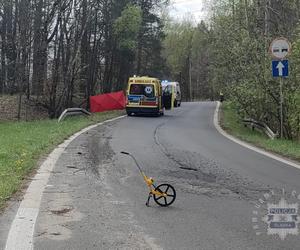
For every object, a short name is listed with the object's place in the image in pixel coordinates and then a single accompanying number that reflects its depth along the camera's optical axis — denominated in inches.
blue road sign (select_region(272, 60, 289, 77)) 508.7
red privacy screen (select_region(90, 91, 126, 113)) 1065.2
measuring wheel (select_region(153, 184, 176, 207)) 222.3
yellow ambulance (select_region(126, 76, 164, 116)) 970.3
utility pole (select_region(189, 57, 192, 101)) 3242.7
